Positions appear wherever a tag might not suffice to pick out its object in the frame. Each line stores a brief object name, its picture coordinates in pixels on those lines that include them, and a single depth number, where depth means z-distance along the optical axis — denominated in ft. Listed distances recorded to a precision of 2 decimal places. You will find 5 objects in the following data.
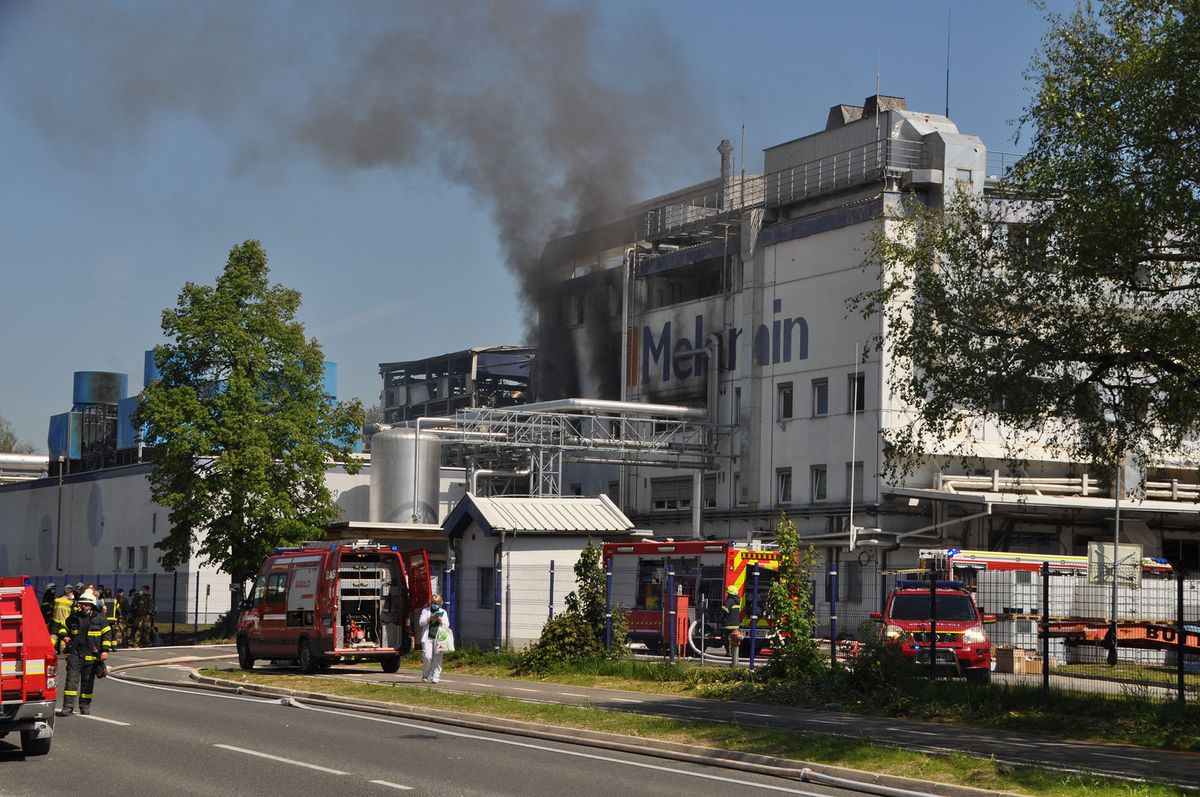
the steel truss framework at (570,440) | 187.01
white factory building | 177.17
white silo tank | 194.29
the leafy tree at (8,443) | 464.65
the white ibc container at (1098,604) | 108.99
